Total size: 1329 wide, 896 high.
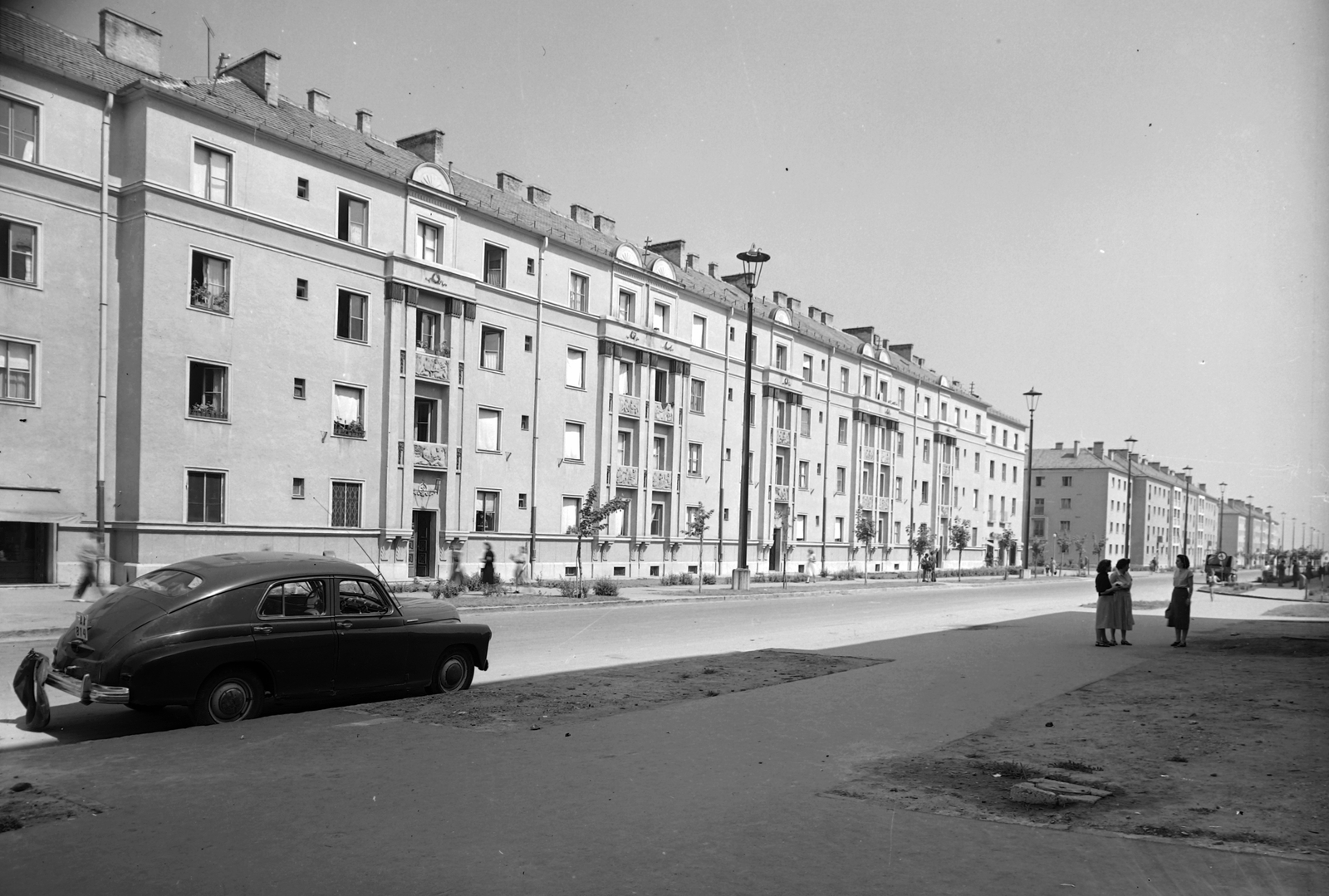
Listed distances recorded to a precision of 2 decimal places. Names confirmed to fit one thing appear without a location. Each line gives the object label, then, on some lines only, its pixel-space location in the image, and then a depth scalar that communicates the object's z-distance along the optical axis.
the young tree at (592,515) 31.78
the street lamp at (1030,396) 59.77
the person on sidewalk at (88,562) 20.38
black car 8.19
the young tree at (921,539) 60.00
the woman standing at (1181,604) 17.86
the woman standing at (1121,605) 18.08
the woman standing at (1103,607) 18.03
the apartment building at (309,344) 24.33
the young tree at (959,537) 65.25
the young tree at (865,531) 52.56
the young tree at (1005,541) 78.89
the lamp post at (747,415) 32.44
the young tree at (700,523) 40.27
